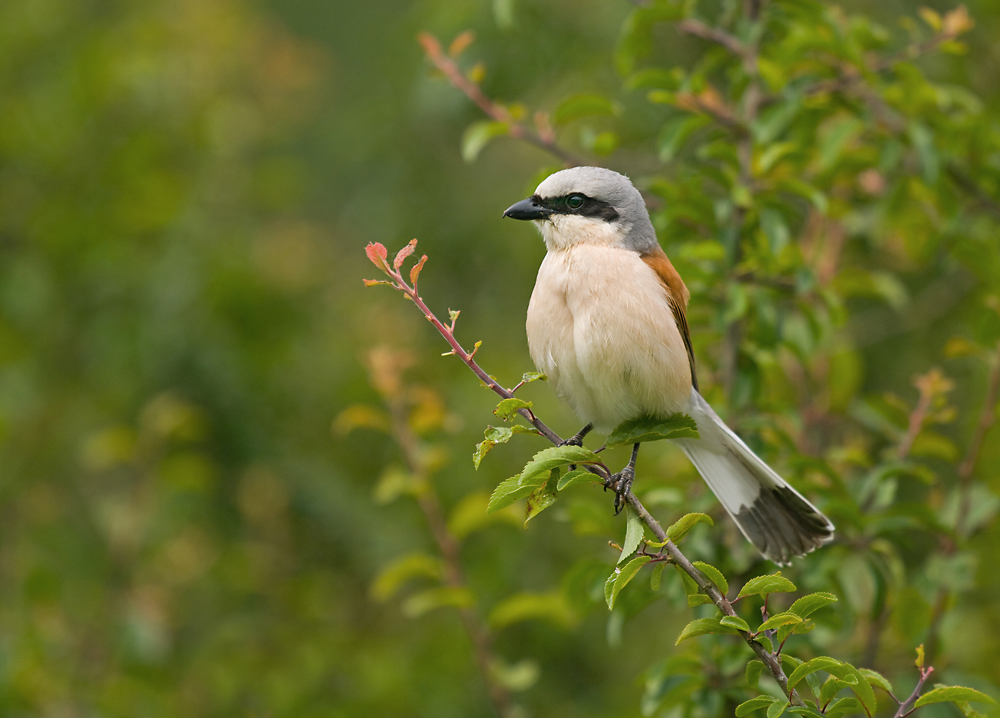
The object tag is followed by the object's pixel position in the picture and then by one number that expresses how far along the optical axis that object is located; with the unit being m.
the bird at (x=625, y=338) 6.28
